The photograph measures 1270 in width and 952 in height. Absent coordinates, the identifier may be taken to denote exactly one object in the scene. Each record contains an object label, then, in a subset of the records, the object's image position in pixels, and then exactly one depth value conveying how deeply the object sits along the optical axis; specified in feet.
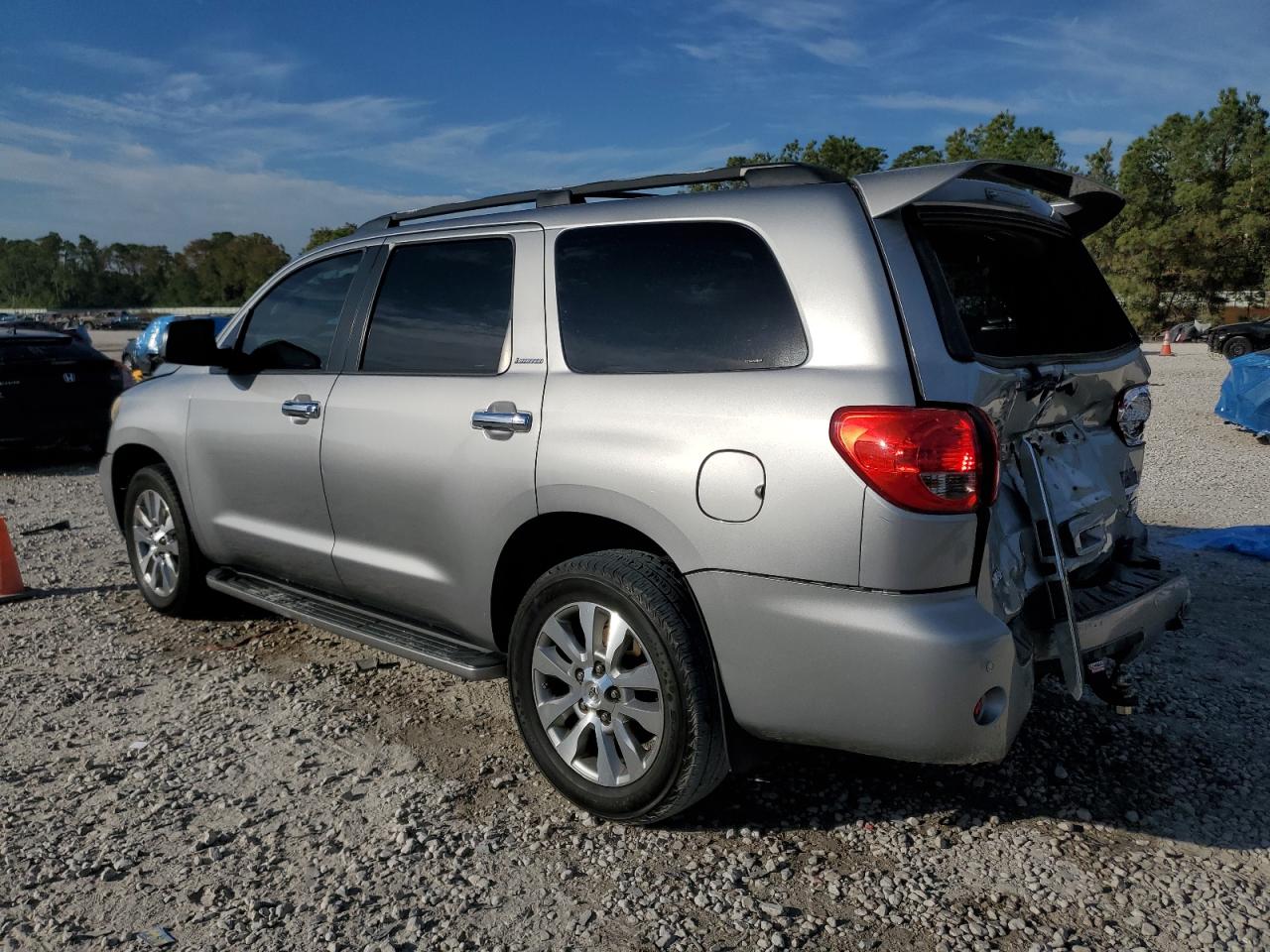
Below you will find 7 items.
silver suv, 8.45
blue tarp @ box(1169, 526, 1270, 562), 20.27
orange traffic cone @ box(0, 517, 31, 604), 18.84
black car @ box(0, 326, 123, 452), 33.73
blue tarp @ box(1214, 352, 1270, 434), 39.26
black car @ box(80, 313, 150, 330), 298.88
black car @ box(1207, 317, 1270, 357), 83.56
